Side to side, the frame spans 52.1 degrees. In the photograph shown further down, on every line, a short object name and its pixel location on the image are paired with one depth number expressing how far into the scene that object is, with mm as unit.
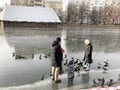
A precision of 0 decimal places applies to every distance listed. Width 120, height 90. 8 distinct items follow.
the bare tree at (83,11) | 46681
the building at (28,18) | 27393
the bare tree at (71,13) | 45308
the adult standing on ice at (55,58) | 5193
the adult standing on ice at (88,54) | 6169
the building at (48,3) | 64788
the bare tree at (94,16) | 46352
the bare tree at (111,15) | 44181
